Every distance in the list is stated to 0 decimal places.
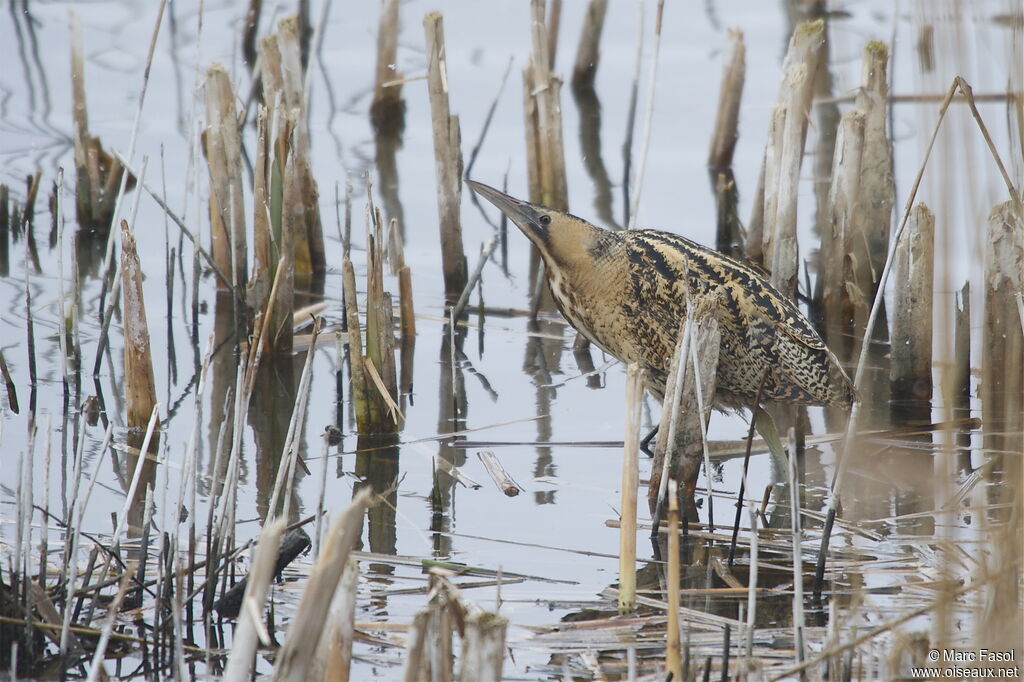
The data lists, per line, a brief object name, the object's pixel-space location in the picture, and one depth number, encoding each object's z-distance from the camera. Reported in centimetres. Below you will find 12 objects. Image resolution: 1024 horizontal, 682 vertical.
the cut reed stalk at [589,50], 1898
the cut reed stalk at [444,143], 1221
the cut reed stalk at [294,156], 1111
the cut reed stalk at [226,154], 1145
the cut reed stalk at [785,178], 1128
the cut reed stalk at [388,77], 1755
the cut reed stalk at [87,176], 1334
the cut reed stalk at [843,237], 1160
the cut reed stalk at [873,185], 1175
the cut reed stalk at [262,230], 1076
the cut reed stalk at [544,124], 1355
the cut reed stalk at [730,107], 1583
